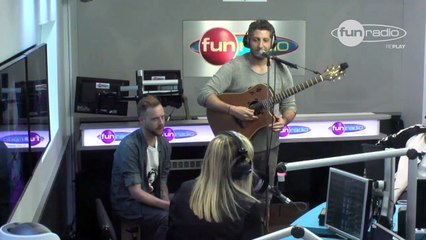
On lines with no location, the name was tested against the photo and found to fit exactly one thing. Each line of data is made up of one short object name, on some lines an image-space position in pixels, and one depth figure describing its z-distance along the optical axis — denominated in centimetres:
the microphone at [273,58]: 432
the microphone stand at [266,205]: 332
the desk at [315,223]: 316
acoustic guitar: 490
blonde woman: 273
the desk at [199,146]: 536
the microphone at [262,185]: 285
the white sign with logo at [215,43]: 634
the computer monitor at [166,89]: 548
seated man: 398
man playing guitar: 481
